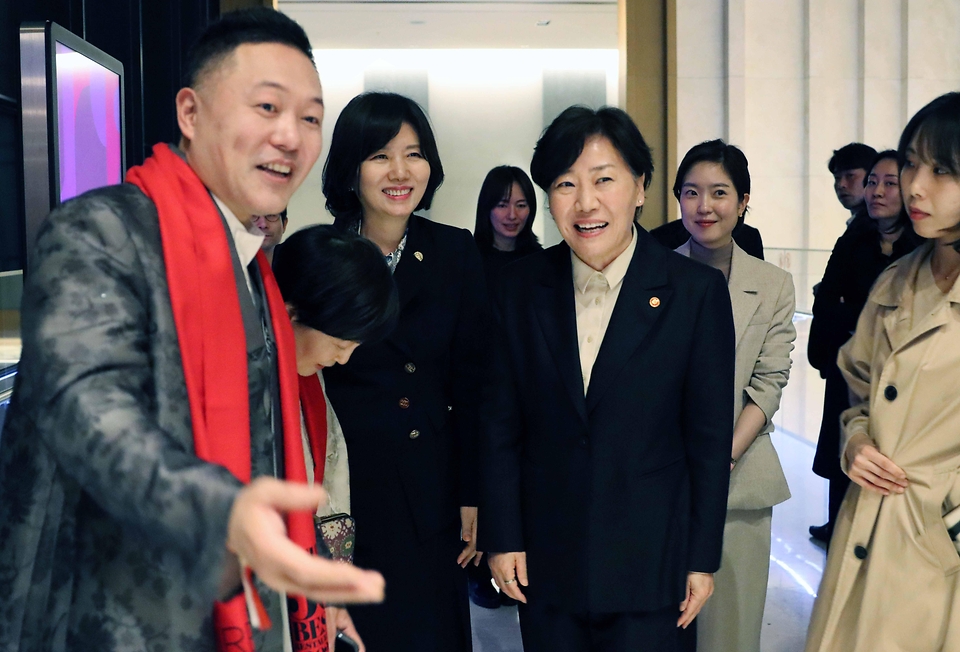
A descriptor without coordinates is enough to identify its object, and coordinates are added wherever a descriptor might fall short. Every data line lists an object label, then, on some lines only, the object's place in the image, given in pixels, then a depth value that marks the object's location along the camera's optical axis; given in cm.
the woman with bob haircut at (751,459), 272
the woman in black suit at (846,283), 369
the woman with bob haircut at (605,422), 199
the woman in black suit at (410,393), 224
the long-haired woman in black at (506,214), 464
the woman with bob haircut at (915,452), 211
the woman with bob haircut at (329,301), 166
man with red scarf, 87
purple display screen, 241
